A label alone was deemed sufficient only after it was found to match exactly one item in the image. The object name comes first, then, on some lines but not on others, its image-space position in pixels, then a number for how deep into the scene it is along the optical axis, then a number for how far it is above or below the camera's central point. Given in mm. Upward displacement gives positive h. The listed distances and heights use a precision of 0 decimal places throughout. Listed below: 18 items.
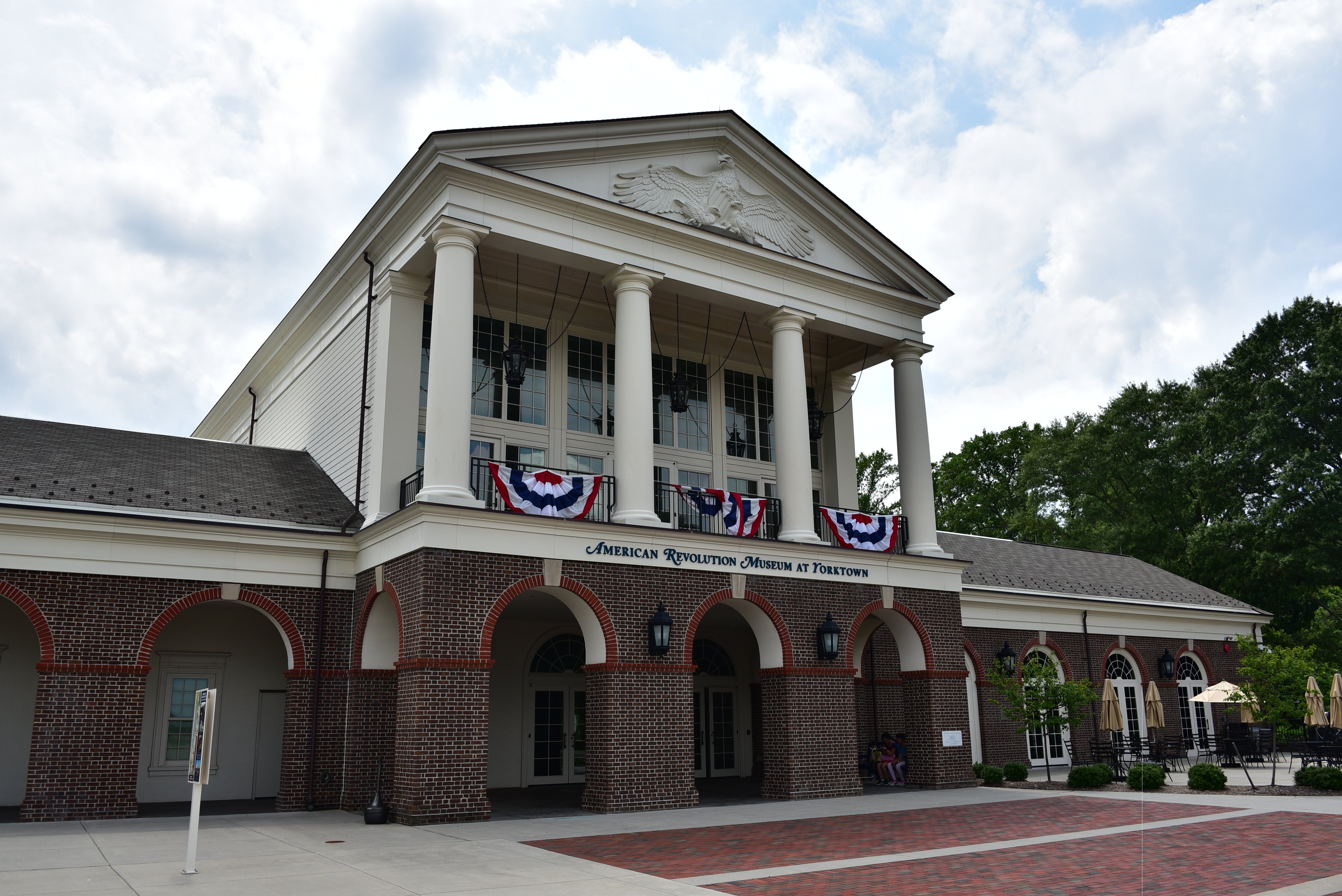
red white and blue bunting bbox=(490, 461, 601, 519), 17094 +3399
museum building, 16094 +2706
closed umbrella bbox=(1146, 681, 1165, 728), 21266 -448
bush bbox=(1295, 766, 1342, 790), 17812 -1629
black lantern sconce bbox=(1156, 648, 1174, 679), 29000 +608
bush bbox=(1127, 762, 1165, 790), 19141 -1683
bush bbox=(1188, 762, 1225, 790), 18469 -1658
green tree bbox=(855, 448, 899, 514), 54188 +11122
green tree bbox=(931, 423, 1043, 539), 55656 +11230
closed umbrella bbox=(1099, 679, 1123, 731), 20125 -497
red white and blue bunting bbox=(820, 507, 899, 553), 20922 +3289
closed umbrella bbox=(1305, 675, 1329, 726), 19000 -366
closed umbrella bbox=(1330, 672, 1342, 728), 18109 -348
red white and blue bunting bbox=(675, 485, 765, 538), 19562 +3526
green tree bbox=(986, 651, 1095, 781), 21594 -193
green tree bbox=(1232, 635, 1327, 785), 22203 +39
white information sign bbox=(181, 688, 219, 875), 10242 -509
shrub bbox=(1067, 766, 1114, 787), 19859 -1712
